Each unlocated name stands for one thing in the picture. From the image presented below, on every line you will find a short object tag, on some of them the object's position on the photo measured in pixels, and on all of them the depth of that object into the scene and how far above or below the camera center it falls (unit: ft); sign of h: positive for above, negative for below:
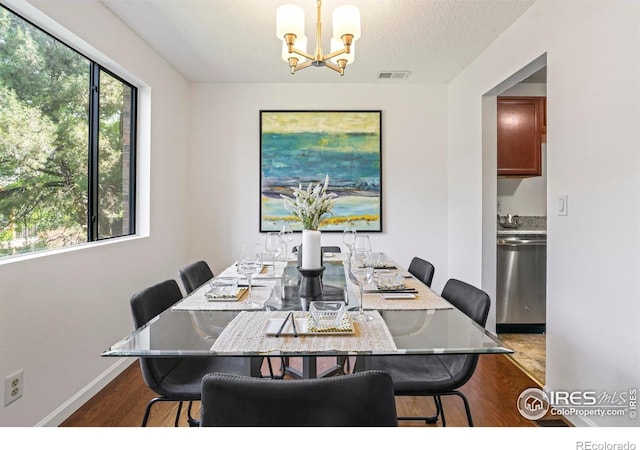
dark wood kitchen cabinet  10.99 +2.74
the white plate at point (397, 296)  5.23 -1.07
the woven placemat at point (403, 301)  4.83 -1.10
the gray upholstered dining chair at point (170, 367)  4.60 -2.07
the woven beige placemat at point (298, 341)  3.47 -1.20
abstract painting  12.46 +2.20
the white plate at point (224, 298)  5.10 -1.07
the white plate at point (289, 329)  3.81 -1.15
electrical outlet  5.41 -2.53
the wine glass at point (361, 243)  6.53 -0.37
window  5.86 +1.55
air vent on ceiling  11.46 +4.87
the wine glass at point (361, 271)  4.40 -0.70
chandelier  5.75 +3.18
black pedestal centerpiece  5.46 -0.92
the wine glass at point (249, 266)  4.96 -0.64
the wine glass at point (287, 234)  8.06 -0.33
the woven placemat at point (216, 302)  4.82 -1.11
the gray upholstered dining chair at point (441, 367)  4.72 -2.06
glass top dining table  3.45 -1.20
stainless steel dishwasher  10.66 -1.70
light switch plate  6.59 +0.36
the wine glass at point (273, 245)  6.73 -0.40
